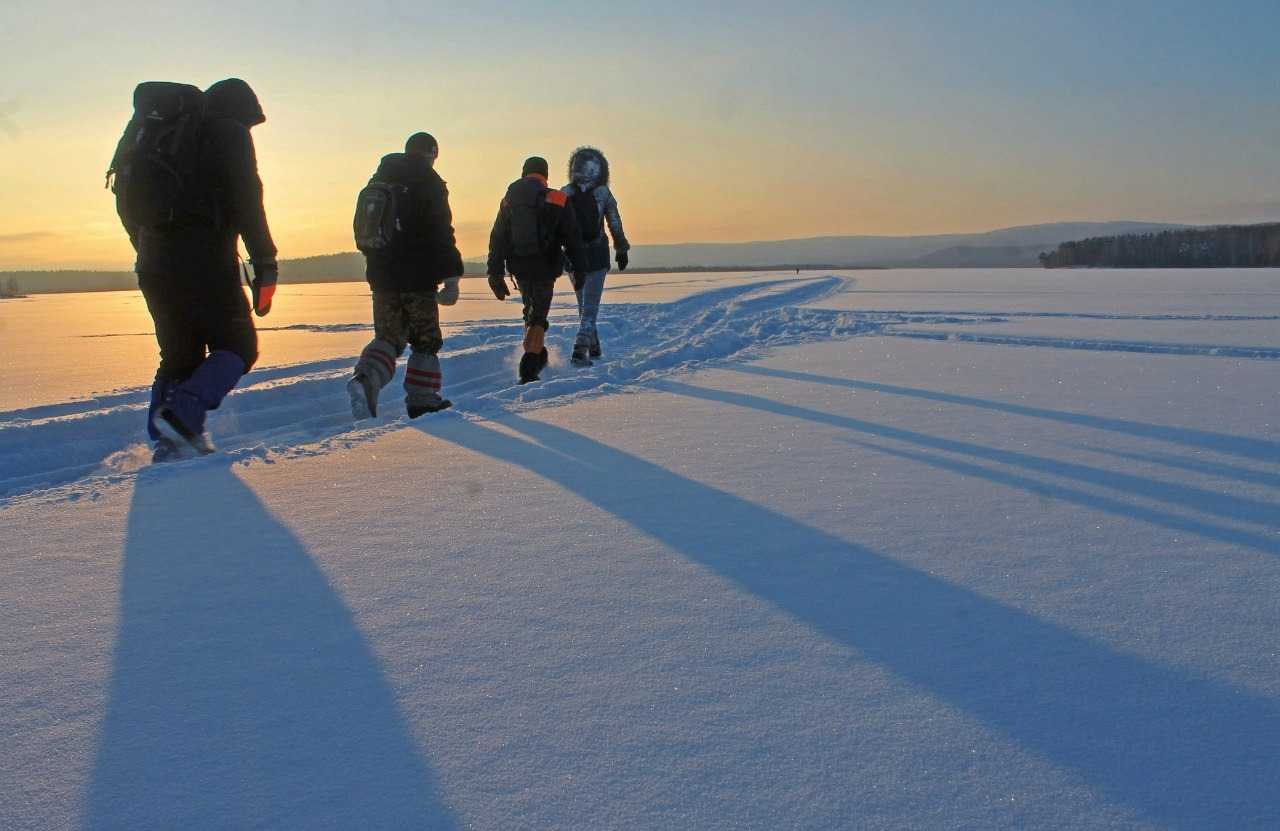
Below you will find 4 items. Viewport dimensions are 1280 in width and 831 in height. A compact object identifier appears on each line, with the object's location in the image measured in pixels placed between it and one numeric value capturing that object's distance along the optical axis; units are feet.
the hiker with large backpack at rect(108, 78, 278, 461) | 10.22
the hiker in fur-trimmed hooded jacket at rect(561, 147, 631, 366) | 22.18
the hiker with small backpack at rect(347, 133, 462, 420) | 15.15
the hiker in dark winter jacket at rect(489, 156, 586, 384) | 19.75
